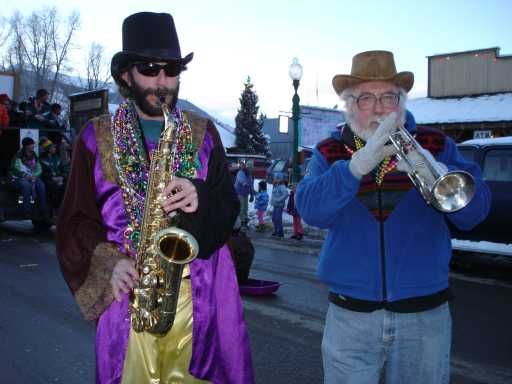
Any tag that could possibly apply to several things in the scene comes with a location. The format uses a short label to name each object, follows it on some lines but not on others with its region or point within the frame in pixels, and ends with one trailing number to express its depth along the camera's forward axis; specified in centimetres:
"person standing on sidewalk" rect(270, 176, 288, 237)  1216
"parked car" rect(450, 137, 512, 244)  788
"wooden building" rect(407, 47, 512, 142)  1945
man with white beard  228
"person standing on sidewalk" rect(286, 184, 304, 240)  1157
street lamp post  1412
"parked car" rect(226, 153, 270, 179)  2932
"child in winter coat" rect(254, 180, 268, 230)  1348
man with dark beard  223
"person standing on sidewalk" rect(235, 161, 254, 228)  1346
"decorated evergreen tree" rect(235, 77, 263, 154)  5397
